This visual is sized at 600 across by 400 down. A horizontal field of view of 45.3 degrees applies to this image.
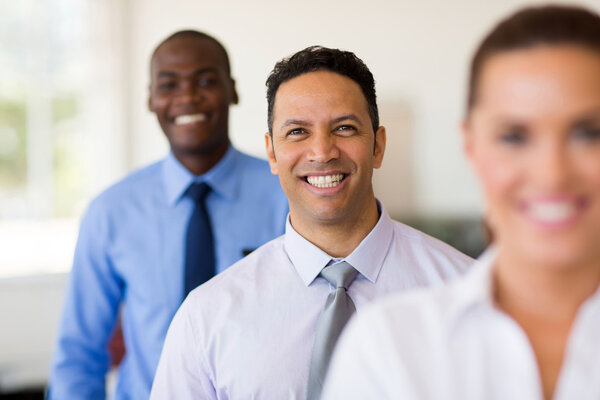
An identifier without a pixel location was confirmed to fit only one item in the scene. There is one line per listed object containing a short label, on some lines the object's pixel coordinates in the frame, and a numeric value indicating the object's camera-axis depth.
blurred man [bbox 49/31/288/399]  1.97
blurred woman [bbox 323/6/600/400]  0.79
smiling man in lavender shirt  1.39
